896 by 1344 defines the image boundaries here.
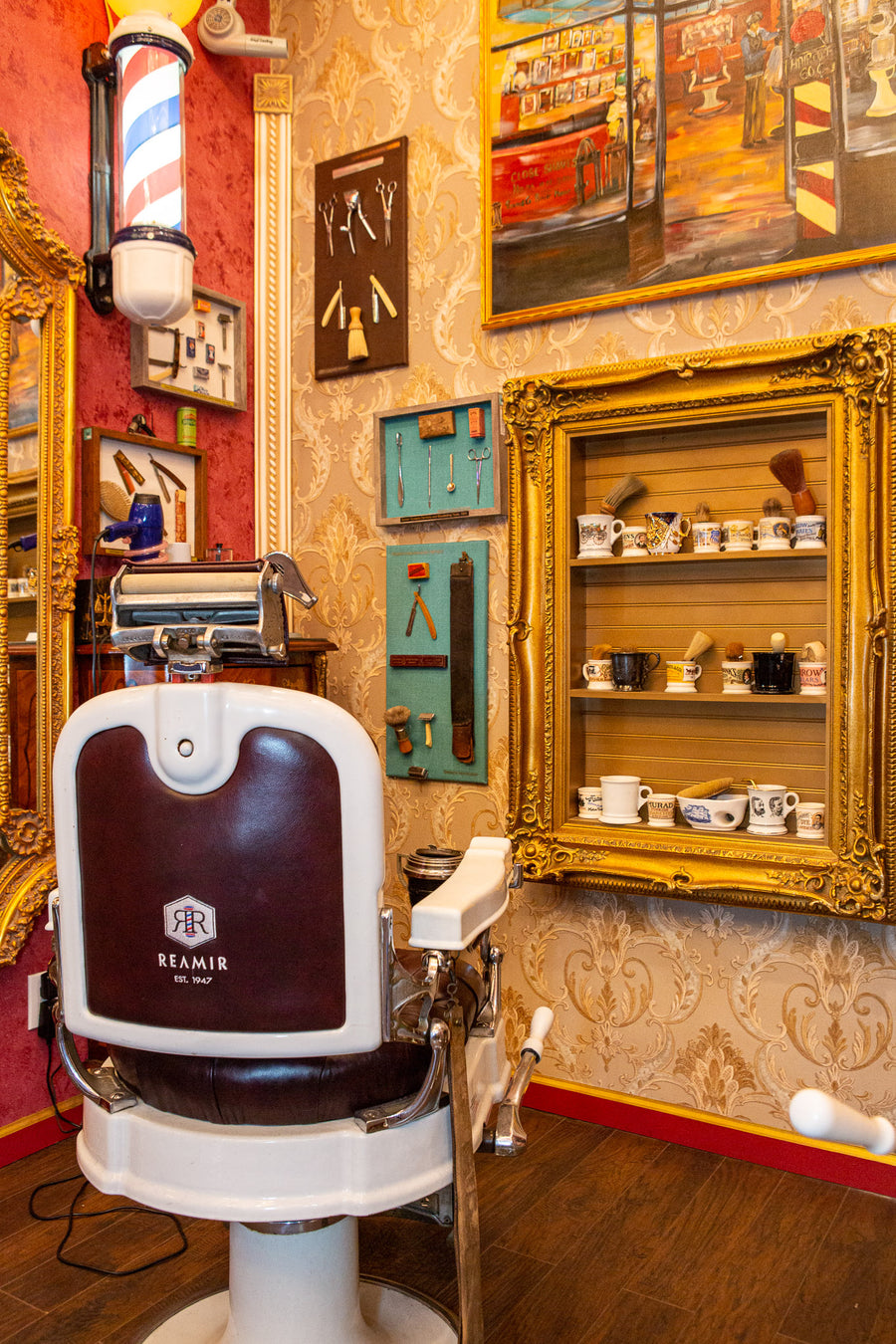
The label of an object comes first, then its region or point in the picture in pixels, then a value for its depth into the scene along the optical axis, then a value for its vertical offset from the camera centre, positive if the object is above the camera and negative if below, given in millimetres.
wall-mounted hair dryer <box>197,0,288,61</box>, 3053 +1924
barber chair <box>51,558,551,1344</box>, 1244 -371
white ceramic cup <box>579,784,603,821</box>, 2676 -373
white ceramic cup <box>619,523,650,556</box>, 2607 +317
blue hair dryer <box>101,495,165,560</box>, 2658 +375
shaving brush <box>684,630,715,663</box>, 2568 +42
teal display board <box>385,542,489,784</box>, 2914 +24
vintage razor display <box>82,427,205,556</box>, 2680 +524
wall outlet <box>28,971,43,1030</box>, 2541 -852
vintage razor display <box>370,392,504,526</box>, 2871 +596
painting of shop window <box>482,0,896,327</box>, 2342 +1311
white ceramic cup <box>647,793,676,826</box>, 2561 -381
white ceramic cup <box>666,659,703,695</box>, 2545 -37
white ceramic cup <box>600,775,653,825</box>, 2617 -355
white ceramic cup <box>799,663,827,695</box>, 2359 -41
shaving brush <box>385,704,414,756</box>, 2986 -156
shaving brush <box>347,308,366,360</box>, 3137 +1017
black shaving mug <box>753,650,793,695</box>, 2387 -29
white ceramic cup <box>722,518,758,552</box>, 2469 +314
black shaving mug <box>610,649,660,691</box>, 2613 -21
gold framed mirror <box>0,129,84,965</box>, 2443 +330
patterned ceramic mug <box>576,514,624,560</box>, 2652 +346
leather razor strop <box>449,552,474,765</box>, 2908 +12
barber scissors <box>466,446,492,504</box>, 2873 +593
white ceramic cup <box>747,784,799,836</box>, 2416 -356
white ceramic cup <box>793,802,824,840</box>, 2385 -388
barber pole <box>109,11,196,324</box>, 2473 +1243
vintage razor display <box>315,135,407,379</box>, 3078 +1273
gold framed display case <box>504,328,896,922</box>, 2254 +125
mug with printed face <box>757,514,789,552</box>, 2404 +307
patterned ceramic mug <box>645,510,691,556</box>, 2551 +333
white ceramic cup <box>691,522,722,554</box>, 2498 +311
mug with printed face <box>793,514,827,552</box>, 2369 +307
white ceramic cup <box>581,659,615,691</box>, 2658 -32
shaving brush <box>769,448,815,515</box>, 2396 +446
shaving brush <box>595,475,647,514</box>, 2662 +453
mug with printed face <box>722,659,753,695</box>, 2461 -42
